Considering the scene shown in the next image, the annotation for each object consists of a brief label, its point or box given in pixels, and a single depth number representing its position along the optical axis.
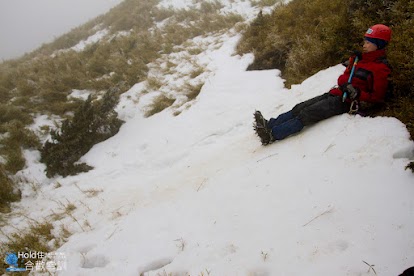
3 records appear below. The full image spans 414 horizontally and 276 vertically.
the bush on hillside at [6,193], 5.61
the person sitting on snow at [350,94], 3.59
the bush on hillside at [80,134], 6.33
